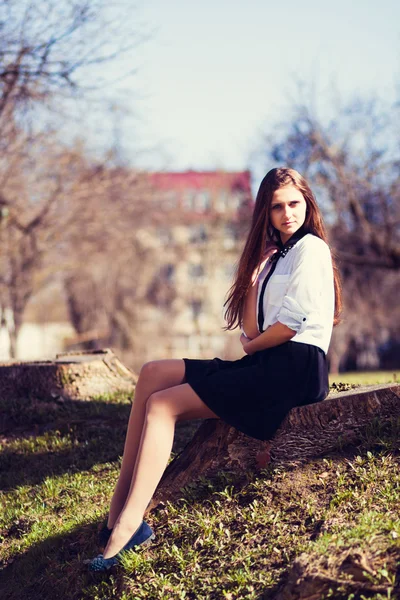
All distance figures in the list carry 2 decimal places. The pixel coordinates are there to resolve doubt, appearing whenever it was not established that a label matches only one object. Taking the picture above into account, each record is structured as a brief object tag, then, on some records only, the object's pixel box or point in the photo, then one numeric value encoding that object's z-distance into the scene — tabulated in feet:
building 85.76
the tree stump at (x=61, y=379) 24.91
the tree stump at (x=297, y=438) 14.46
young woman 13.24
